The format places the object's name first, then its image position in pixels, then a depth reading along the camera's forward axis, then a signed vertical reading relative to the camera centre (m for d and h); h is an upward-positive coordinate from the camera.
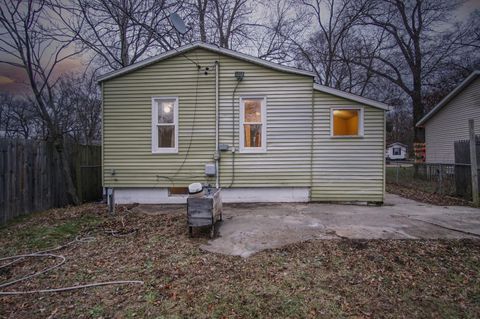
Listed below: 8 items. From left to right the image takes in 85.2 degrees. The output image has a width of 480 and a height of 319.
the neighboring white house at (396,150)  48.66 +2.62
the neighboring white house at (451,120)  13.55 +2.66
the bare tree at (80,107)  17.00 +3.78
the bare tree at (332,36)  17.67 +9.04
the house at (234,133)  7.89 +0.93
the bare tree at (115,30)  9.60 +5.95
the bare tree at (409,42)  17.47 +8.49
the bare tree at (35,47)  7.52 +3.64
